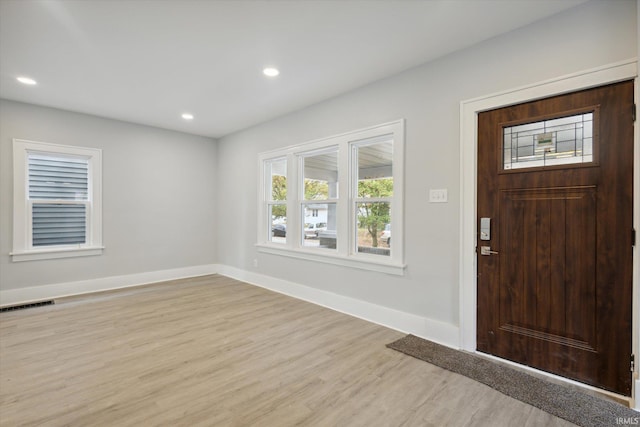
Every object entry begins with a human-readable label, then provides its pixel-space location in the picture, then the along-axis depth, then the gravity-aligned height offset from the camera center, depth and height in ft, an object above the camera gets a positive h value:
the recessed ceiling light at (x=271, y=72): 10.60 +5.02
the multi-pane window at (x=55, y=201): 13.78 +0.52
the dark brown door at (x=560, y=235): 6.89 -0.51
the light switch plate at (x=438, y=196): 9.65 +0.59
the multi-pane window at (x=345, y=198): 11.18 +0.66
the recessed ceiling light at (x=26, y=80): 11.25 +4.95
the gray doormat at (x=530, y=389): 6.11 -4.05
